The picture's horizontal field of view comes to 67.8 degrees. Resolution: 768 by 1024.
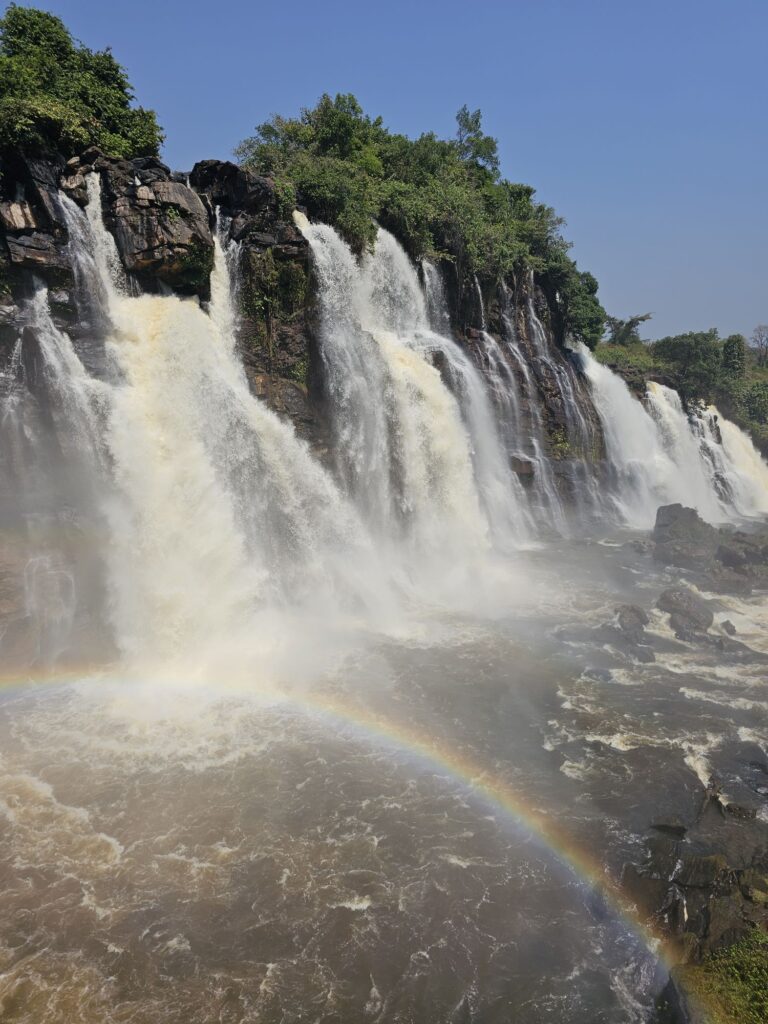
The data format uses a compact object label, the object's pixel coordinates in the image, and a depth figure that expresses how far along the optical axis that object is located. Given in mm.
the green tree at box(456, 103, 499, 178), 40844
